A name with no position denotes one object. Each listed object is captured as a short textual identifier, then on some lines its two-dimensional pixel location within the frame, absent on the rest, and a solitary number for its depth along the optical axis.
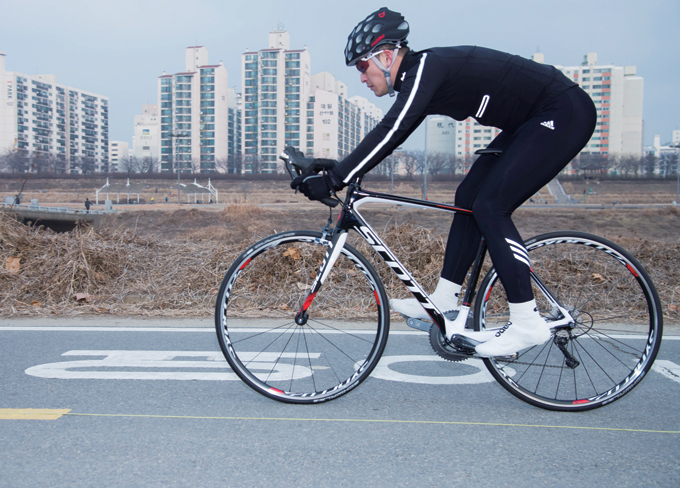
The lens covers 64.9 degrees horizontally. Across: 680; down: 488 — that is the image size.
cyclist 2.50
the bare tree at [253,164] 109.34
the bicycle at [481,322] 2.68
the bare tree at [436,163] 99.50
